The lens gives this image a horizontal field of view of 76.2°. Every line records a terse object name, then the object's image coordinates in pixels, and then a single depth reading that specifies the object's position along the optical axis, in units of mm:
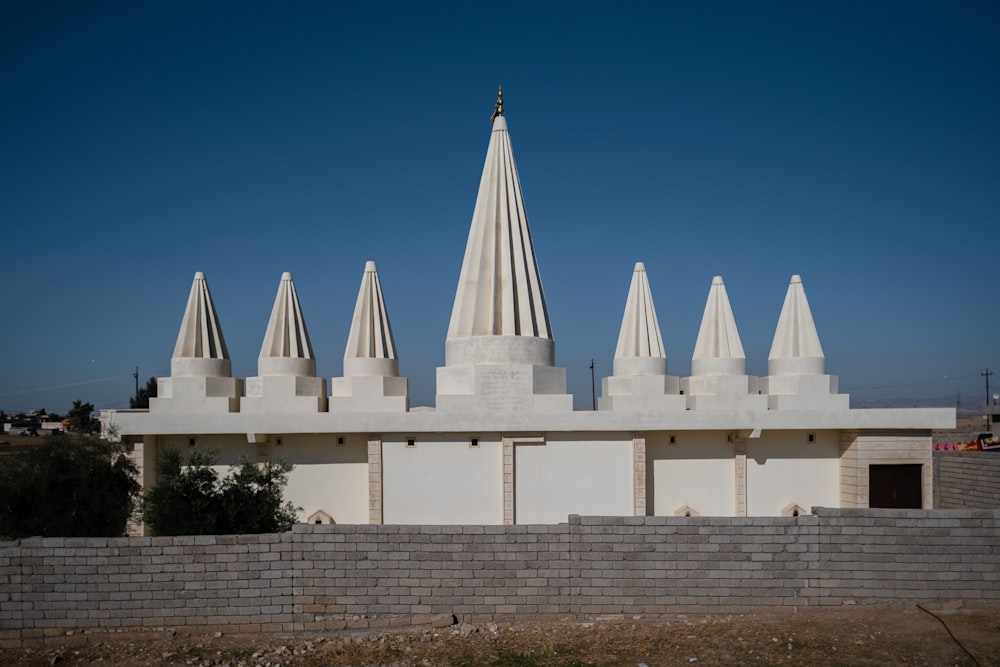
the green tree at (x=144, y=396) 34062
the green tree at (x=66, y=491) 9695
